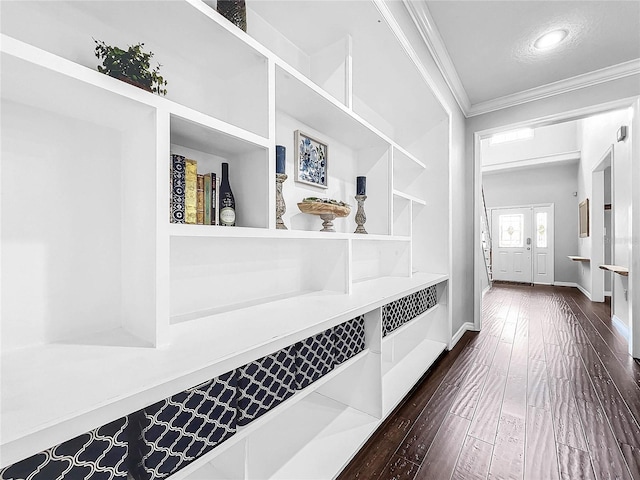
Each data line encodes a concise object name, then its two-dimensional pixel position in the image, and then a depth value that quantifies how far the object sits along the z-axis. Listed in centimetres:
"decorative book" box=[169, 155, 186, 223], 99
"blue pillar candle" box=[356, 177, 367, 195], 211
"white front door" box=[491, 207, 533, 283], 726
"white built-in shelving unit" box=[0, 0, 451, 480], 71
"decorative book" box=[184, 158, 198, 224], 102
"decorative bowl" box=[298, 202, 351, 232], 164
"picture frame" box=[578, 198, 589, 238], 565
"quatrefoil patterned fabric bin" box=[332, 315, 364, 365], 138
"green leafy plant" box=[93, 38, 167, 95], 82
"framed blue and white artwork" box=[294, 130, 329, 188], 172
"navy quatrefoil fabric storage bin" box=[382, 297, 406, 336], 175
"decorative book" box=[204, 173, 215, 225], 109
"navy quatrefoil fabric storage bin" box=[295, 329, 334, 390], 118
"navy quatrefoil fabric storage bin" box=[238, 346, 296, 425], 95
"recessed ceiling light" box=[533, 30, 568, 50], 225
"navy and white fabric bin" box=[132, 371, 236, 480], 73
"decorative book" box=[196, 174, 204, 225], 106
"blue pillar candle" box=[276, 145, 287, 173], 138
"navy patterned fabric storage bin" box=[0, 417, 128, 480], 55
